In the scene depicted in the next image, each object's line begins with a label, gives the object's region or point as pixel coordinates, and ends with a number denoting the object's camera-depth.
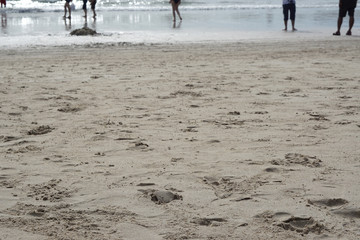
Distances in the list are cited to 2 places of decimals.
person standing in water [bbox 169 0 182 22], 18.98
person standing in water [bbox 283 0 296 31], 15.05
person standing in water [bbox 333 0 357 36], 13.28
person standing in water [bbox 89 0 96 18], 21.94
